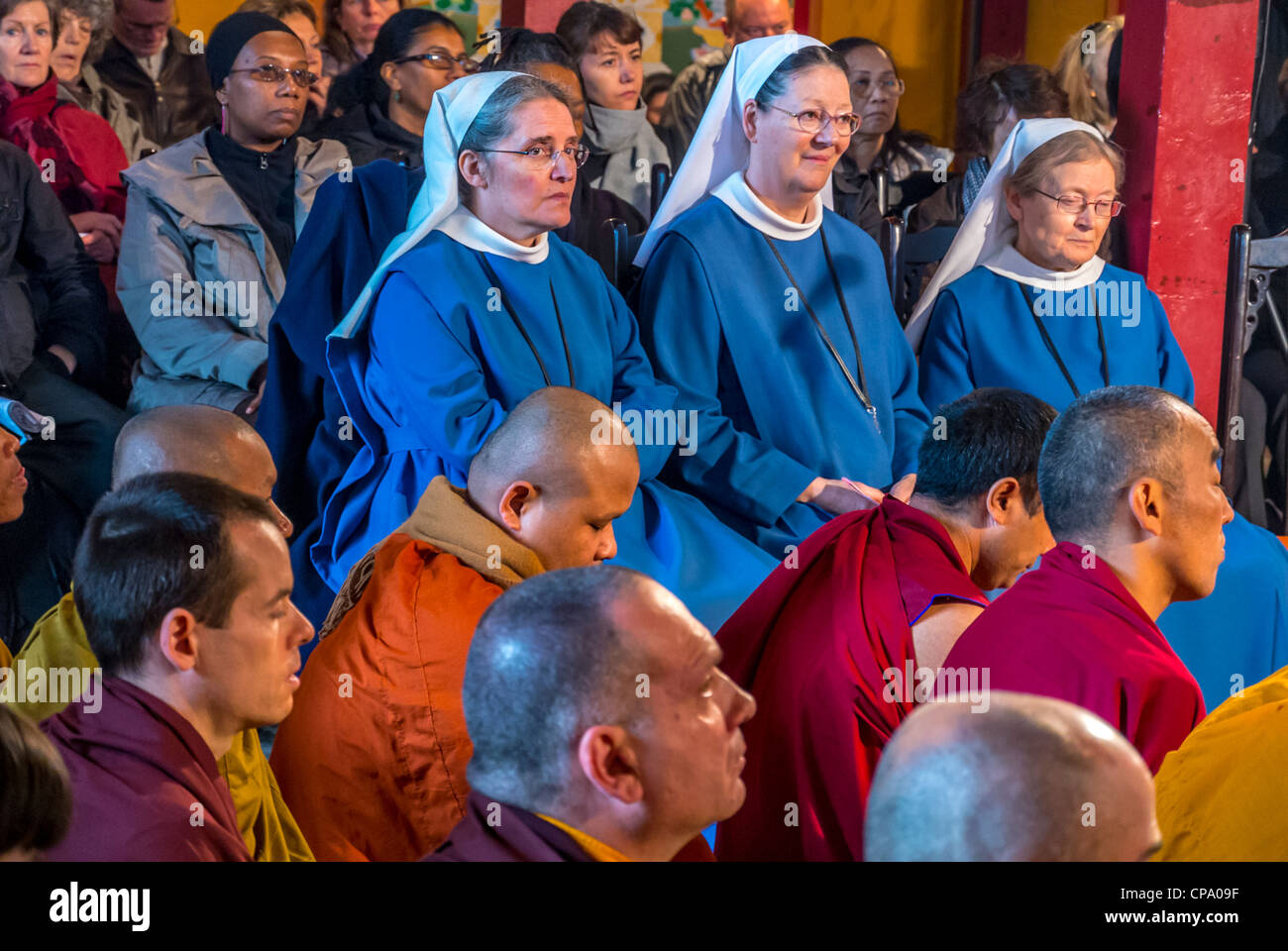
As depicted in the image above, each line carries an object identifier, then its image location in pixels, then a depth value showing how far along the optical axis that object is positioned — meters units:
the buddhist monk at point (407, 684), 2.50
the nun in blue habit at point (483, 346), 3.65
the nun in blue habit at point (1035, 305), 4.41
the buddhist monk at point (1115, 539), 2.45
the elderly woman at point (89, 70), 4.57
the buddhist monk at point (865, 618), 2.55
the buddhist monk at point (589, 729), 1.71
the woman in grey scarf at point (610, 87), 5.18
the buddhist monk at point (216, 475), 2.36
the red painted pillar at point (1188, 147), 5.03
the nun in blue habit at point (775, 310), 3.98
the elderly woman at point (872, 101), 5.48
